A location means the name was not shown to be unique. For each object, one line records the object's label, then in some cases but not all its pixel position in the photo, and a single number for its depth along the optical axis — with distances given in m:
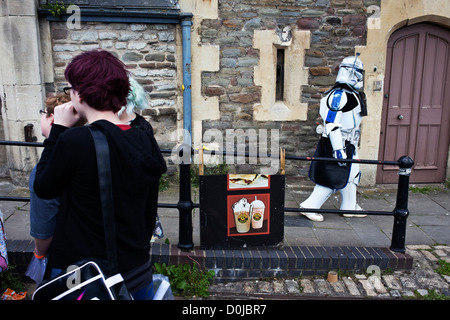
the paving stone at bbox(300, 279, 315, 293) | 3.51
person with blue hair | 2.38
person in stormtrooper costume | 4.71
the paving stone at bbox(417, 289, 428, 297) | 3.46
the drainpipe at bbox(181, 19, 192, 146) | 5.79
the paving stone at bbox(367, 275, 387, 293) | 3.52
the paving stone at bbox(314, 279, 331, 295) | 3.49
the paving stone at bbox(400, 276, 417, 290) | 3.57
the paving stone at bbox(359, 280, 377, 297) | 3.47
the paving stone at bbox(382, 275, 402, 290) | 3.57
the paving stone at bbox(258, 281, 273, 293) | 3.51
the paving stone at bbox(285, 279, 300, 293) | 3.50
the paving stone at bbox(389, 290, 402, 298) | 3.45
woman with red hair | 1.60
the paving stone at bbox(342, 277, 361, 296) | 3.48
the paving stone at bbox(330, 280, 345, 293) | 3.51
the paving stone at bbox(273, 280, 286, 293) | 3.50
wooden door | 6.21
